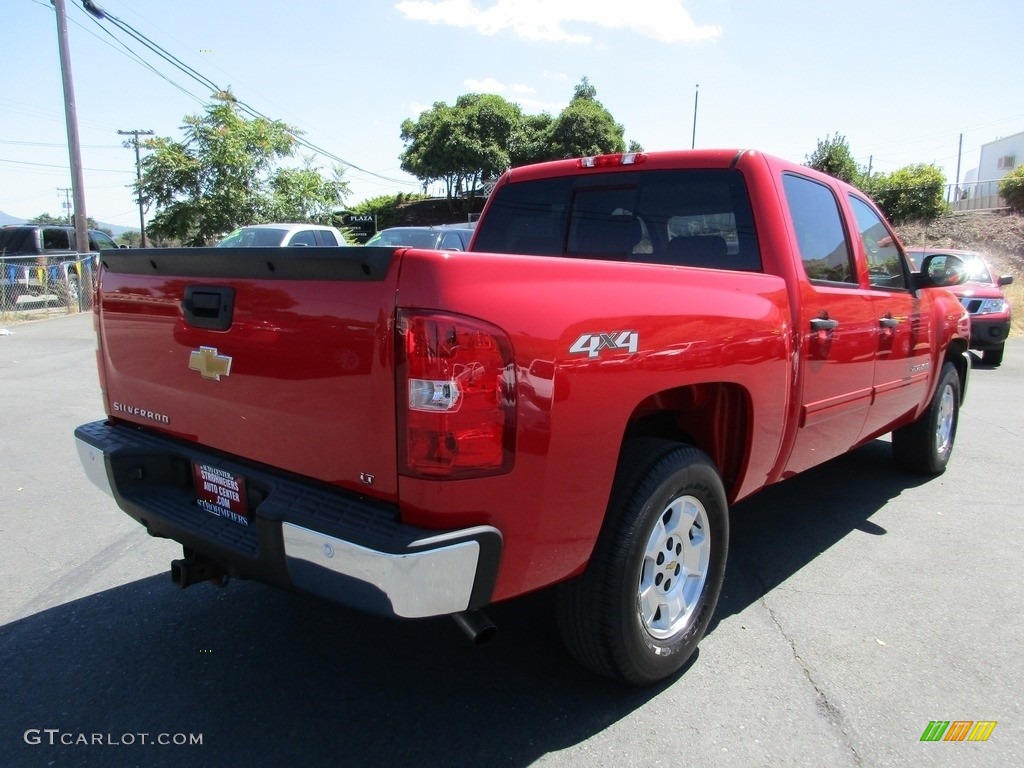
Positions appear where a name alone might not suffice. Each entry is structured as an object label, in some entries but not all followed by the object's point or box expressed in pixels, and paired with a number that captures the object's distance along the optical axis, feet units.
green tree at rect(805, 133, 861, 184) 114.60
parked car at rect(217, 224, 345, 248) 45.55
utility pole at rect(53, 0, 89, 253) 53.42
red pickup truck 6.56
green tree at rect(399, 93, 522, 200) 140.36
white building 131.81
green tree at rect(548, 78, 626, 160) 134.62
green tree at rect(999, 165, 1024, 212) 110.01
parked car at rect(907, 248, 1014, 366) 36.68
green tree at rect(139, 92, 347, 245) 69.21
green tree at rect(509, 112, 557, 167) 142.00
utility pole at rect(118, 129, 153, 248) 69.56
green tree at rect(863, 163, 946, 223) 110.42
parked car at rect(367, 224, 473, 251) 42.45
